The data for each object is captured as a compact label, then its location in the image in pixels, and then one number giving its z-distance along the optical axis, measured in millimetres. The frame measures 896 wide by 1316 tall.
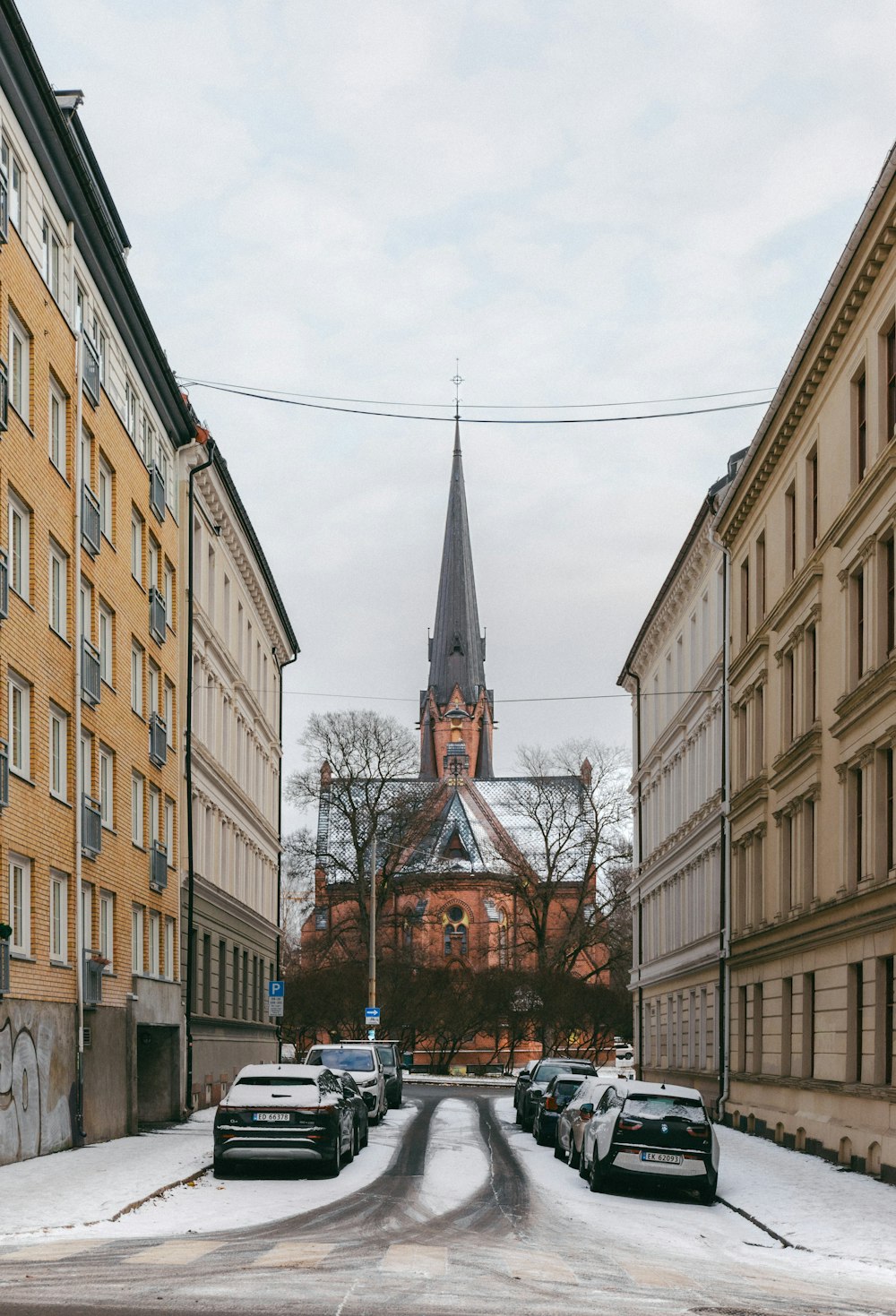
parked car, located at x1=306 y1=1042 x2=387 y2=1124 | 33750
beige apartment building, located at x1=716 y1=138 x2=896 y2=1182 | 24234
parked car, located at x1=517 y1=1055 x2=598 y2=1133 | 33844
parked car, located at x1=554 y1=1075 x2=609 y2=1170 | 23062
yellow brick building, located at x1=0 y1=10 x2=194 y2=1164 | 23141
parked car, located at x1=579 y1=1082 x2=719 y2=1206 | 19906
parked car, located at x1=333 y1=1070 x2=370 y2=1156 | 25500
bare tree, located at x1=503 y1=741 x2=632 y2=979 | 80250
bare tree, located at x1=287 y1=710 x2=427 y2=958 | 75812
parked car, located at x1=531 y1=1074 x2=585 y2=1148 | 29766
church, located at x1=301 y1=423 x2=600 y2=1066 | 77125
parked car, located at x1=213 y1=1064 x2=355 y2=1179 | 20875
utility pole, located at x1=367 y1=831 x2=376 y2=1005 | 59478
